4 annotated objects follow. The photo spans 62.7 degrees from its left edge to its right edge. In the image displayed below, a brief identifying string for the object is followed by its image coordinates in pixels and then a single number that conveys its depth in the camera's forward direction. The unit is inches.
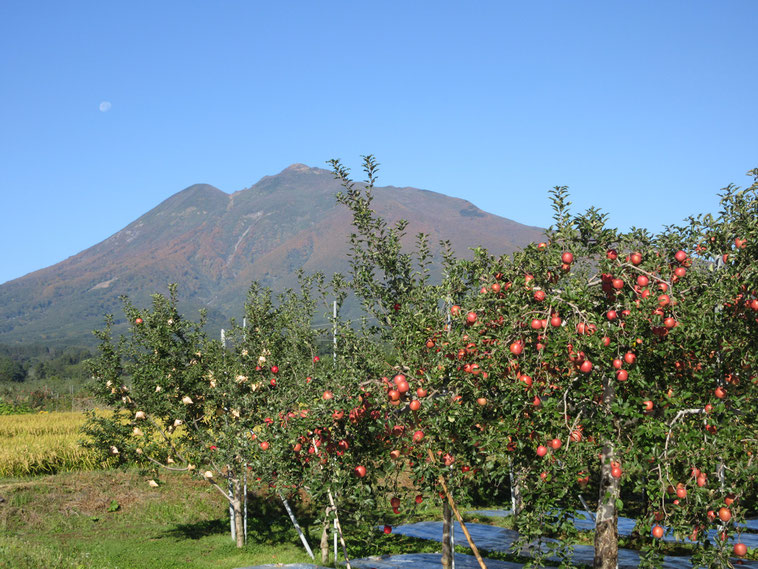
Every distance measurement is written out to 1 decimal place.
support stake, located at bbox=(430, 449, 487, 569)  228.4
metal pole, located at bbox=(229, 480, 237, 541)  518.5
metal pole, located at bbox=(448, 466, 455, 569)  323.0
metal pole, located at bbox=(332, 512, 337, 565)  395.8
